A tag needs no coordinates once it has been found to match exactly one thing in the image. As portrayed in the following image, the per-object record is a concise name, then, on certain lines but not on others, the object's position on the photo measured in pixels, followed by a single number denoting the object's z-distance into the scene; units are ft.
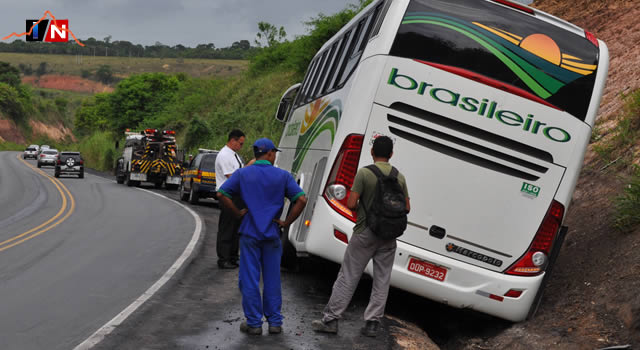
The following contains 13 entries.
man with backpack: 22.35
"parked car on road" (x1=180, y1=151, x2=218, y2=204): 84.12
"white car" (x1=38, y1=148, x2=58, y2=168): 203.31
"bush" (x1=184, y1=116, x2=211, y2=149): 170.71
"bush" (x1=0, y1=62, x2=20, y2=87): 436.76
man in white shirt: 34.96
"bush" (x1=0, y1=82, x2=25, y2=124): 404.36
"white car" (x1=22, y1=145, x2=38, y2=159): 282.56
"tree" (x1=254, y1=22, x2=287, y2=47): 219.61
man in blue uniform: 22.44
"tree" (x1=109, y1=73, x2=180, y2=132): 248.32
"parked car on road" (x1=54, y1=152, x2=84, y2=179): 146.41
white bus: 25.17
